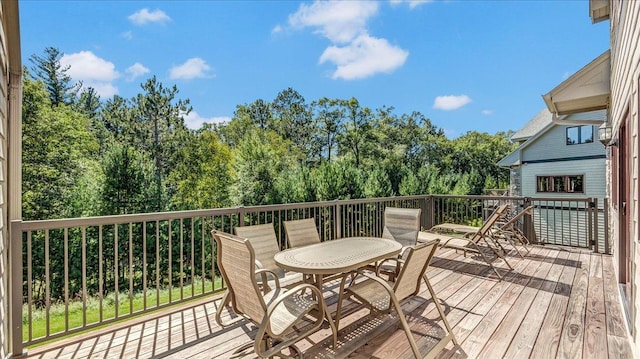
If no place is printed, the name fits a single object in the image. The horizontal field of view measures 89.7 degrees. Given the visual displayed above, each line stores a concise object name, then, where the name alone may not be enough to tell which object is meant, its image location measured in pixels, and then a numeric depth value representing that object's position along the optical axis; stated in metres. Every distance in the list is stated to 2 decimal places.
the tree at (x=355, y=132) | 24.28
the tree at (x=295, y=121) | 26.46
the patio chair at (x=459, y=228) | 5.33
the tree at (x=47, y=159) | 13.66
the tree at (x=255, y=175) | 15.12
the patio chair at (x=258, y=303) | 2.04
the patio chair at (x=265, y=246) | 3.25
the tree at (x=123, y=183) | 13.01
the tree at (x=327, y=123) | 25.55
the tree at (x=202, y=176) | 18.41
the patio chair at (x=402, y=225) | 4.20
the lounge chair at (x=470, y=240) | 4.76
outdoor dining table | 2.64
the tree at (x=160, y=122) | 19.06
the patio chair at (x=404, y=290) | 2.29
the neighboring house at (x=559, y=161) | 13.88
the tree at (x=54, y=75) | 20.28
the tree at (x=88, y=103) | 22.03
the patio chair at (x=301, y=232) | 3.75
